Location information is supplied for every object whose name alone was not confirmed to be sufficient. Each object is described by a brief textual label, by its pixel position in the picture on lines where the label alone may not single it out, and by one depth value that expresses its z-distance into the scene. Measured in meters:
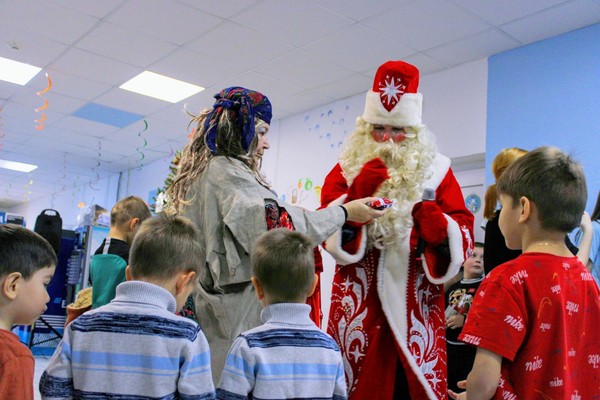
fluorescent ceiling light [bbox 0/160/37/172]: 9.74
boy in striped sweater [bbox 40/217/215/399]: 1.24
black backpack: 5.49
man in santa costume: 1.75
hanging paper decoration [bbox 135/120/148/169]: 6.99
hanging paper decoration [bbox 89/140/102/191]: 8.23
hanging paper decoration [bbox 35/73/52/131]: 5.58
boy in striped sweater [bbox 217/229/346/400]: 1.34
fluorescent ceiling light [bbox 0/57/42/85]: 5.24
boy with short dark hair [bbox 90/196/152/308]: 2.67
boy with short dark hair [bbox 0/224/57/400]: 1.23
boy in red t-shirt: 1.19
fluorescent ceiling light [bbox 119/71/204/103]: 5.41
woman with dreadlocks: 1.60
